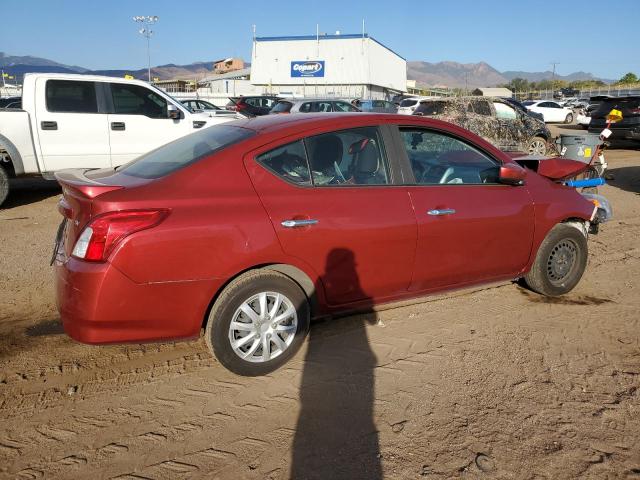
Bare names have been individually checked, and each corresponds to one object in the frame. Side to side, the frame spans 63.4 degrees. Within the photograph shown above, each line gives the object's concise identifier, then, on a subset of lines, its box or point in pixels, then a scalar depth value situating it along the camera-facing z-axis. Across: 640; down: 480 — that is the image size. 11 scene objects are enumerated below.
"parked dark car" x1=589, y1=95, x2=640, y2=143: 16.23
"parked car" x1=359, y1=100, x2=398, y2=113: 22.98
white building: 55.22
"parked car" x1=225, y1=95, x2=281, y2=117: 20.20
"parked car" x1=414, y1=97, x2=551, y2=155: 13.20
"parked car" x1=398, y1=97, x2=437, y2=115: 22.44
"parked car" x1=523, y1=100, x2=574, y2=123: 31.80
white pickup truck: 8.04
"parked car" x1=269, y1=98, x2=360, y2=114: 17.22
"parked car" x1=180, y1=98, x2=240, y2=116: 20.59
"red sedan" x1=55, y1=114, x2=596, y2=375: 2.97
